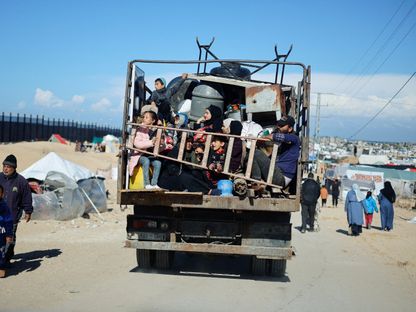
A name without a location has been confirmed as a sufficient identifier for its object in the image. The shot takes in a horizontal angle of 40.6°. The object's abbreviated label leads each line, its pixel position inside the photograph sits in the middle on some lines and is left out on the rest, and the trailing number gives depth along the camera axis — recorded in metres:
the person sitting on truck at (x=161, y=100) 9.61
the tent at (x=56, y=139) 49.44
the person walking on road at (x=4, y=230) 7.87
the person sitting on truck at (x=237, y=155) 8.13
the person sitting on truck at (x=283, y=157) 8.08
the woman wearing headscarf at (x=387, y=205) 19.23
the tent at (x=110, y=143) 55.69
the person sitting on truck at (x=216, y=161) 8.09
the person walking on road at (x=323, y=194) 30.67
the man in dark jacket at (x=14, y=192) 8.70
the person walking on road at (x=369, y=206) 19.16
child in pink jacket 8.30
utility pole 68.38
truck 7.93
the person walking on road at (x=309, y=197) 17.14
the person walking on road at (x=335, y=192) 32.12
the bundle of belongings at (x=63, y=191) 14.98
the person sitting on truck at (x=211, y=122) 8.49
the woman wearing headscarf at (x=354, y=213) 17.17
